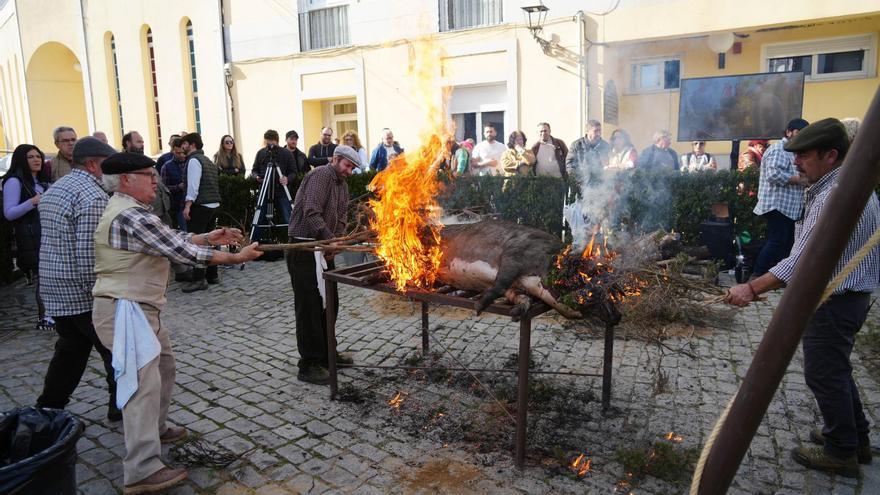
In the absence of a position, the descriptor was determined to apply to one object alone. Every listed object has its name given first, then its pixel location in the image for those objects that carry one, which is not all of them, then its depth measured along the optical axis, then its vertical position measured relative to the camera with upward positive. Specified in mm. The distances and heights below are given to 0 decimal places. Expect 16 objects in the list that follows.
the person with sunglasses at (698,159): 10656 -143
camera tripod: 10961 -714
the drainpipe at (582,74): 13000 +1849
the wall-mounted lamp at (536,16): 12719 +3254
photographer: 11141 +43
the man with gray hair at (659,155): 10164 -48
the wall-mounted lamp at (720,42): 12453 +2410
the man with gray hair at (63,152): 6680 +162
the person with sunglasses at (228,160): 12086 +50
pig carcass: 4004 -778
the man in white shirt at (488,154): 11502 +44
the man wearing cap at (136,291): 3639 -831
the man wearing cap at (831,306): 3539 -1004
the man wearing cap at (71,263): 4281 -745
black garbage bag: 2955 -1611
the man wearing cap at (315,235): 5270 -711
